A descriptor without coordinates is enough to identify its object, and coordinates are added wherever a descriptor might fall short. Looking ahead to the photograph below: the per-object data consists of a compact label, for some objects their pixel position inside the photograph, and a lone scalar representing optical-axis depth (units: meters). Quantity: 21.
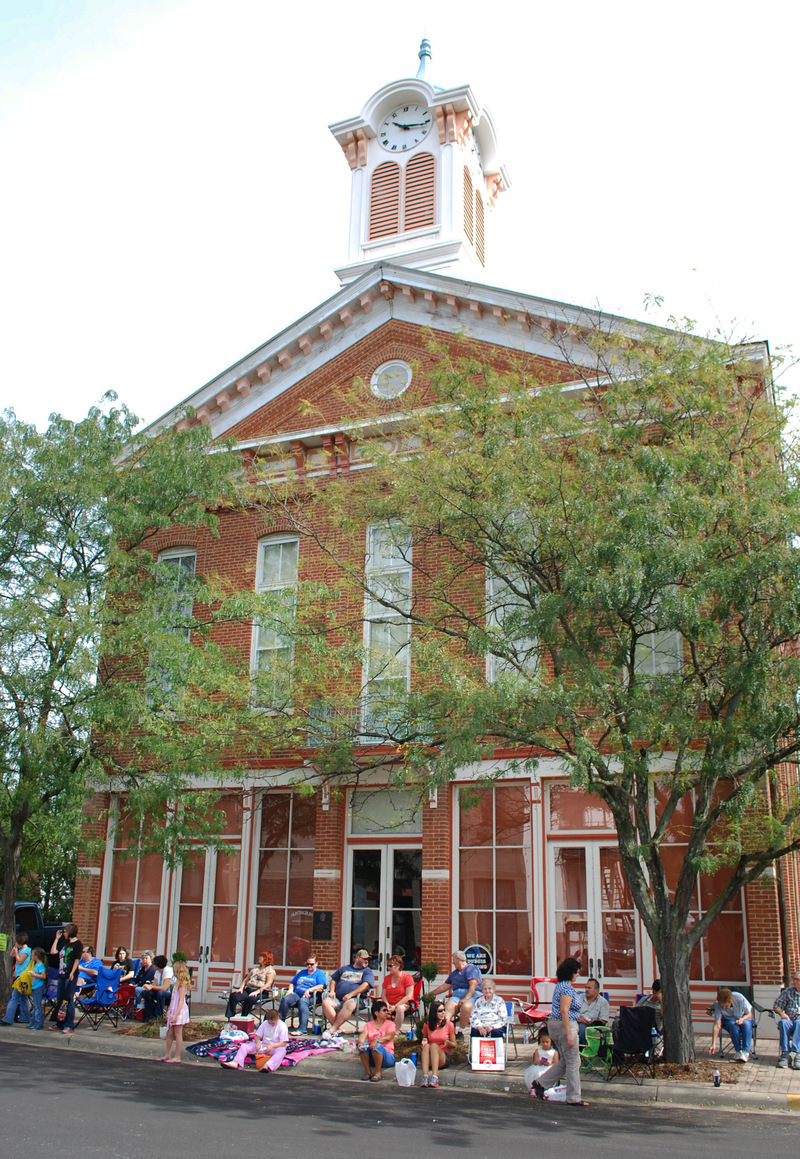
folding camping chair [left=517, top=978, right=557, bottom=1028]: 13.43
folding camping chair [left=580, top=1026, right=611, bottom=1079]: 11.76
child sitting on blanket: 12.21
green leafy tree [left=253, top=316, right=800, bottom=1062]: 10.56
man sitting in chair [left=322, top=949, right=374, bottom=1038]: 13.31
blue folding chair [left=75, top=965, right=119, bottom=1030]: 14.82
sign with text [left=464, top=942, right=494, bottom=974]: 15.40
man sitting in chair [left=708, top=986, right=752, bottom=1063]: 12.05
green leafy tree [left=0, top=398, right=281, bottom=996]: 14.96
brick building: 15.09
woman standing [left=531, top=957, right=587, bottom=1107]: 10.05
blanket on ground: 12.37
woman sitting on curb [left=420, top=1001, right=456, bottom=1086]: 11.36
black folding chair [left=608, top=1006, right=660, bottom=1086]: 11.11
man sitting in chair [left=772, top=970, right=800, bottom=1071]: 12.00
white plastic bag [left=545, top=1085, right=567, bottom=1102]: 10.47
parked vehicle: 20.69
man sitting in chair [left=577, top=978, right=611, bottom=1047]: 12.27
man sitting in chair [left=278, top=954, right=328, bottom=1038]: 13.79
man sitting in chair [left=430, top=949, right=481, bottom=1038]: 13.02
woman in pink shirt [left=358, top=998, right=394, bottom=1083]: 11.66
